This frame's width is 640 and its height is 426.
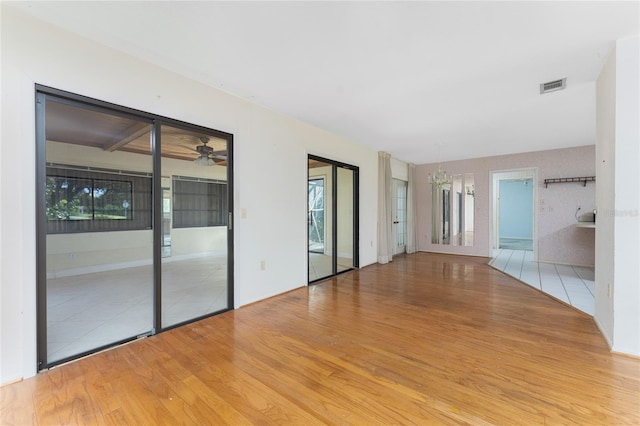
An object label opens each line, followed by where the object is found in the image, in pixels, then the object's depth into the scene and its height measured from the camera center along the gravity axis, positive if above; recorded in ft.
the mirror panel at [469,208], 22.77 +0.25
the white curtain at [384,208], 19.65 +0.22
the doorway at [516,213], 34.76 -0.29
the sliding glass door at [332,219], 16.65 -0.55
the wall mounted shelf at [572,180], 18.26 +2.20
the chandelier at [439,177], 18.96 +2.79
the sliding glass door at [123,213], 7.06 -0.07
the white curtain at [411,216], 24.53 -0.48
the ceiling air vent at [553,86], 9.23 +4.47
